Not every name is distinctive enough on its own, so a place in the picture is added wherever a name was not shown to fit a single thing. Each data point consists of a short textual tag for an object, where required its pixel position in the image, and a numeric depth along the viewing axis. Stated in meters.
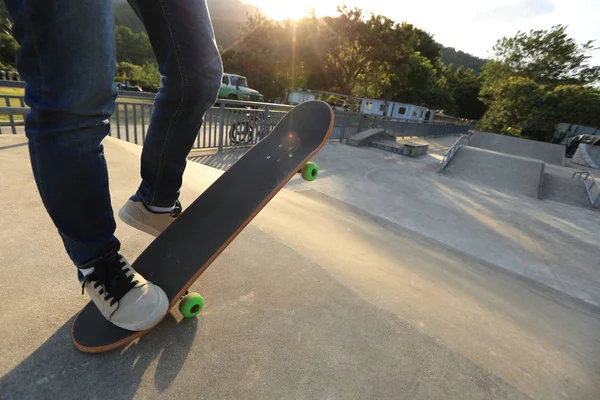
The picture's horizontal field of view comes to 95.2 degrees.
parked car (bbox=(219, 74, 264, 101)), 17.42
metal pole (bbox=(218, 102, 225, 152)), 5.62
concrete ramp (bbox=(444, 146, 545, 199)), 7.38
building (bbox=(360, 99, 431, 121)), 36.56
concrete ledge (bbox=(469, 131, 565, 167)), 15.10
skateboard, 0.92
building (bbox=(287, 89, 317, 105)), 37.91
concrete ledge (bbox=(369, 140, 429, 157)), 9.84
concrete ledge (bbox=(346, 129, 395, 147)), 9.97
